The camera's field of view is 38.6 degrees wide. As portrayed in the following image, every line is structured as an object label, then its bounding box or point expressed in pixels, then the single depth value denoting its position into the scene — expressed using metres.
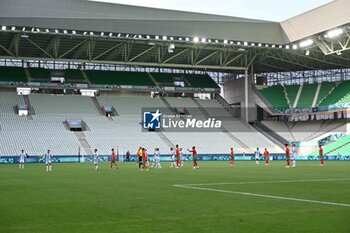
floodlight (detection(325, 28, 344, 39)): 51.62
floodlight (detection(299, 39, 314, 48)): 56.89
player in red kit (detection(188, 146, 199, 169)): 39.08
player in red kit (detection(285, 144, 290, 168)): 40.59
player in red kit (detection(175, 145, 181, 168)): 41.35
